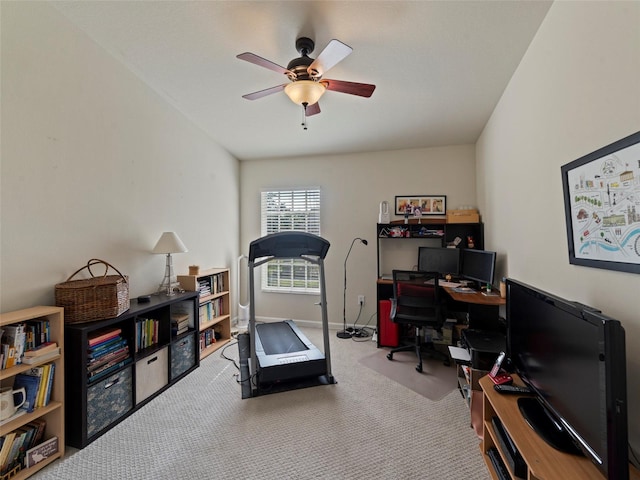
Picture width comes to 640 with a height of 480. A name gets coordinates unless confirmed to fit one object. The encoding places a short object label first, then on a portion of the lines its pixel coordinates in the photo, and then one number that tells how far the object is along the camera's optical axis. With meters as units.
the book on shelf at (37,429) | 1.64
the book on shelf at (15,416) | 1.46
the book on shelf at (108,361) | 1.86
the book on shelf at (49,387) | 1.66
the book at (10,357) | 1.49
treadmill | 2.51
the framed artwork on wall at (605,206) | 1.08
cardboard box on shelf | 3.54
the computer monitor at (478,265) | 2.89
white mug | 1.47
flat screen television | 0.88
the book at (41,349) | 1.57
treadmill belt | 2.92
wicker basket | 1.81
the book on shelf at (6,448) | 1.46
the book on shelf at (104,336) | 1.86
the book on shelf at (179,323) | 2.64
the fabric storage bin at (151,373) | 2.19
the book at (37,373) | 1.63
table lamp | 2.66
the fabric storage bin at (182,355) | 2.58
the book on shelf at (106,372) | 1.84
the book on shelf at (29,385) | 1.60
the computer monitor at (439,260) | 3.51
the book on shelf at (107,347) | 1.86
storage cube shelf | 1.76
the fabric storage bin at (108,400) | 1.82
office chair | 2.92
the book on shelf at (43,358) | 1.55
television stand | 1.02
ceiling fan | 1.76
